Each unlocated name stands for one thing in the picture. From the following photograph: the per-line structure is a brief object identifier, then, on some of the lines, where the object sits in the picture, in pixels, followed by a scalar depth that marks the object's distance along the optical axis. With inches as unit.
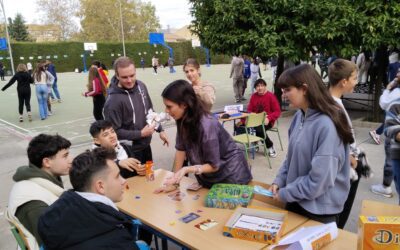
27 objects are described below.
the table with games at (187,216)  79.2
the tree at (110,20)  1989.4
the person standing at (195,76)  189.8
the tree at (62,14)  2044.8
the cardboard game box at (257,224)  77.5
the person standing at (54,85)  550.3
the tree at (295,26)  273.6
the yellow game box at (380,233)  64.4
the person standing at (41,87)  410.0
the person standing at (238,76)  489.7
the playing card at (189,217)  90.8
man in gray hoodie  138.6
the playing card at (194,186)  111.6
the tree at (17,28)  1891.0
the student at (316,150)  79.8
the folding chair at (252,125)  224.1
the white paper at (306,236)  71.7
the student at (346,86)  111.3
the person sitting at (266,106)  246.1
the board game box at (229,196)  95.5
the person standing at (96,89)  323.4
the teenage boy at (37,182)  82.0
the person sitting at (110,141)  126.6
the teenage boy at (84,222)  63.7
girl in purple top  97.3
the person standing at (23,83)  402.0
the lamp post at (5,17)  1059.4
